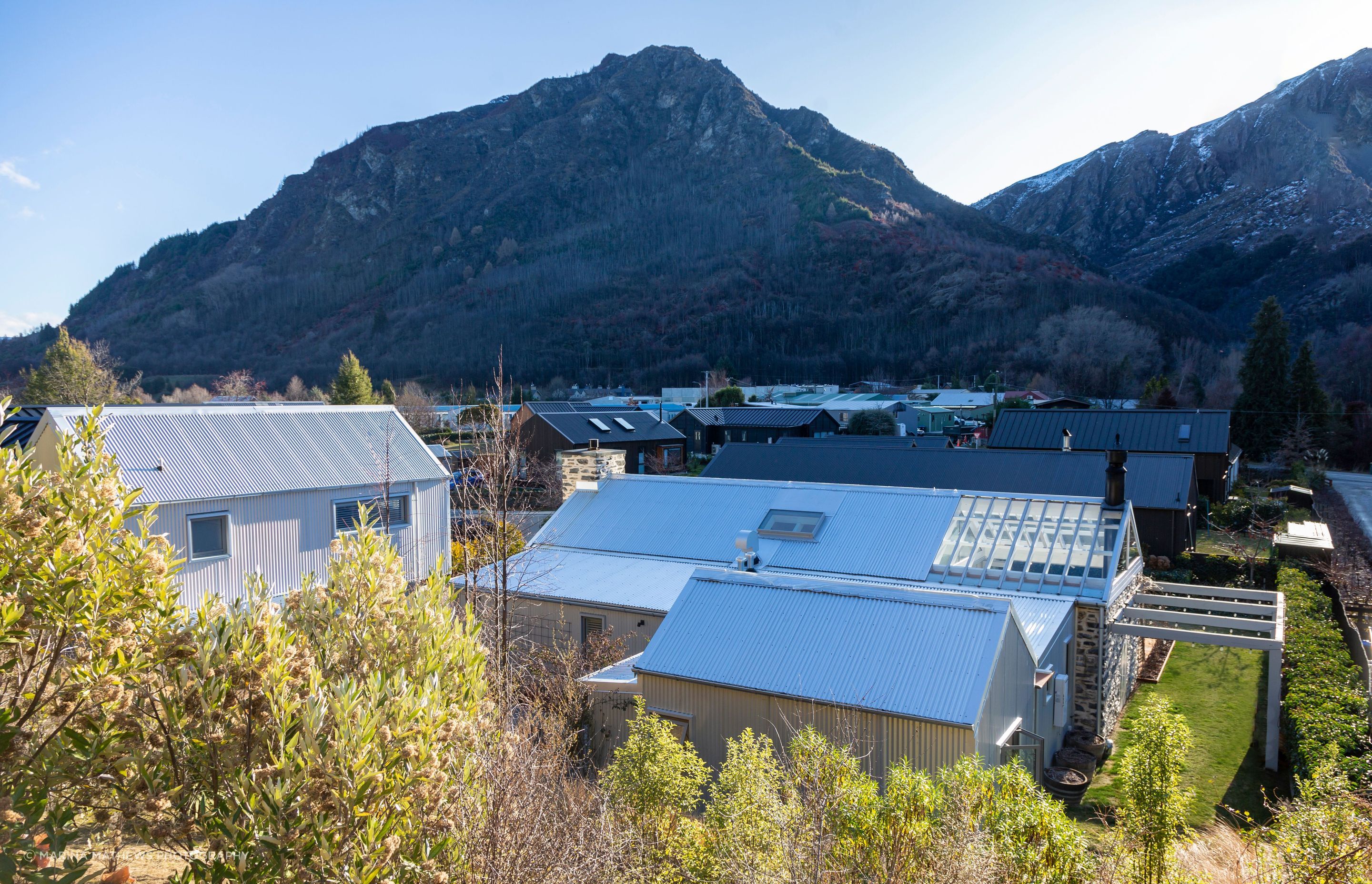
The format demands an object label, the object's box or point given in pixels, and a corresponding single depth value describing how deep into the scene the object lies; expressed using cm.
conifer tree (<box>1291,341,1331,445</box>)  4738
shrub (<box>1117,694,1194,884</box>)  621
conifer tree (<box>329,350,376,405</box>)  5294
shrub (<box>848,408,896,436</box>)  5375
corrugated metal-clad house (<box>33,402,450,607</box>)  1705
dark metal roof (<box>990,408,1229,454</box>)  3244
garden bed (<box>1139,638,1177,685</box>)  1739
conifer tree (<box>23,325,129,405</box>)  4138
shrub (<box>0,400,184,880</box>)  434
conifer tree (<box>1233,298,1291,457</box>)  4803
